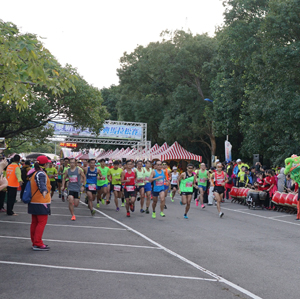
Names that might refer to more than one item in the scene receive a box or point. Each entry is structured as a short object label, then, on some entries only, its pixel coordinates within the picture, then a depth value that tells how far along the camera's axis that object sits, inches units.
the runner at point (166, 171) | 906.9
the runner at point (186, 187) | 594.2
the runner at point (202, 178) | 771.4
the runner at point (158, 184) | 595.8
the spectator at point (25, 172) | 708.7
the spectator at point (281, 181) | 791.1
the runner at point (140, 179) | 630.5
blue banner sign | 1846.7
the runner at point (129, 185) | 601.6
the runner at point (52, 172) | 829.6
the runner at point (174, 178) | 1027.7
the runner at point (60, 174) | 898.6
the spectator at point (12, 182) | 603.5
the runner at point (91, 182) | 600.1
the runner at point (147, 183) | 639.9
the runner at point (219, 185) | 629.3
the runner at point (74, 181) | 545.3
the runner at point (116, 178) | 684.7
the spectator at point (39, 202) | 356.3
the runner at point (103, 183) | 728.3
